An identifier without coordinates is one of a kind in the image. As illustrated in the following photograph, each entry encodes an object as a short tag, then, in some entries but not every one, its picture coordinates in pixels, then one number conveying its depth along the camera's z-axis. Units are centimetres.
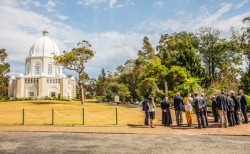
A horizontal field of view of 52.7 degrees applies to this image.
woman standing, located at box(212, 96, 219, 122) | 1611
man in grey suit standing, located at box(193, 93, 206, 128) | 1390
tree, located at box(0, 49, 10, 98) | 5228
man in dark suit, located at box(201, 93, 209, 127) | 1417
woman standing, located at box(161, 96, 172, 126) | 1525
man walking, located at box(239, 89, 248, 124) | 1548
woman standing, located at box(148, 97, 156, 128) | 1455
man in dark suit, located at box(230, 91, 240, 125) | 1507
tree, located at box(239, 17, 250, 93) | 3869
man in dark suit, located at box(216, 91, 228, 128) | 1388
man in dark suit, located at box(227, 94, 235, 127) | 1442
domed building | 6475
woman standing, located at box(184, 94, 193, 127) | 1437
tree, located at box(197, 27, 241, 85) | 4466
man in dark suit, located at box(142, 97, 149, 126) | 1493
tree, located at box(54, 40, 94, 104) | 3975
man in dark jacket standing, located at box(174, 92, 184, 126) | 1499
